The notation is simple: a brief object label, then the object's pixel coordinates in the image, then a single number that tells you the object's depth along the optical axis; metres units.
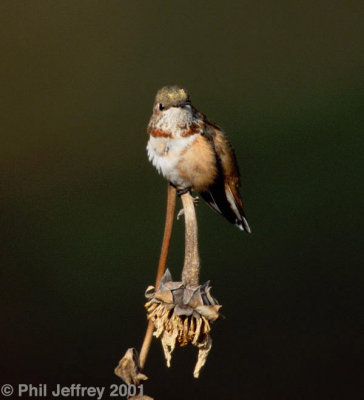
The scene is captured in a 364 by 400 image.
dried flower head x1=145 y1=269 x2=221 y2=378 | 2.85
